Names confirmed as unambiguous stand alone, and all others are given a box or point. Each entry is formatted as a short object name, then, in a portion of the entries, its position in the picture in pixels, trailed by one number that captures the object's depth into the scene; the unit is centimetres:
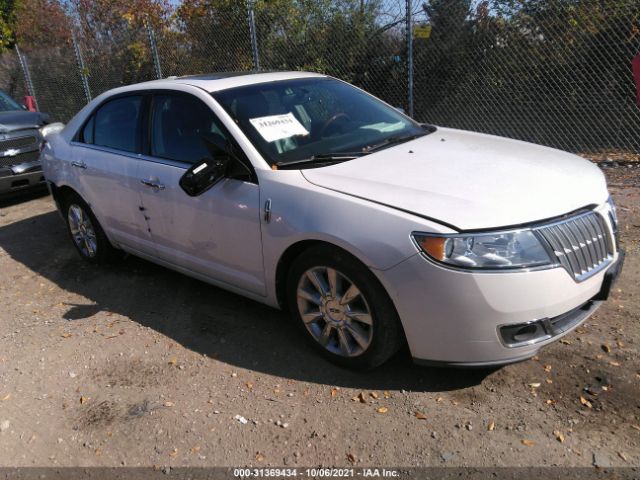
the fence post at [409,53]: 747
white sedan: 262
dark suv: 764
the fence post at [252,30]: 895
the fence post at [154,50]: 1052
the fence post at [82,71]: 1245
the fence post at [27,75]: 1440
